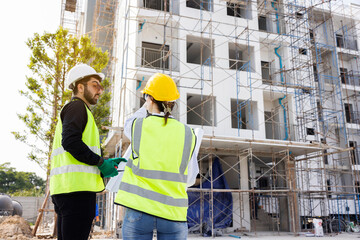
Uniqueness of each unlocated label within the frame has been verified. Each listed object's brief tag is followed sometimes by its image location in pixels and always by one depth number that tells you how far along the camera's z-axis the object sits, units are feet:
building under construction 47.55
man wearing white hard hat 6.82
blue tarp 45.27
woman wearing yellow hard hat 5.53
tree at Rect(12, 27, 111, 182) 35.76
